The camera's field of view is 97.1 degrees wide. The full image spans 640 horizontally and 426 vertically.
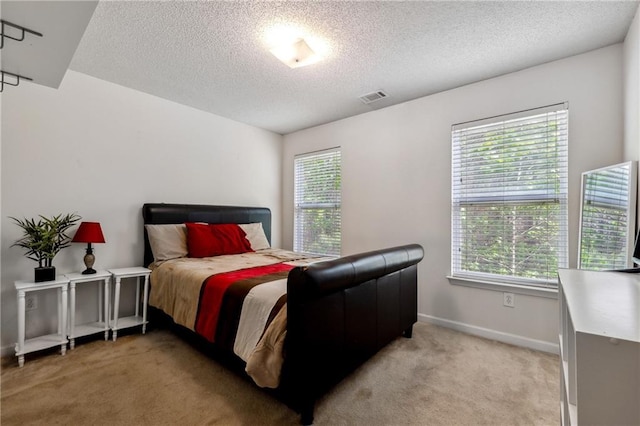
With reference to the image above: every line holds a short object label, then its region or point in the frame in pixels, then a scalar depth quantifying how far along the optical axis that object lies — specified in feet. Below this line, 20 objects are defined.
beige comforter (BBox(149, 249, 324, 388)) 4.89
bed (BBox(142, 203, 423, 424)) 4.78
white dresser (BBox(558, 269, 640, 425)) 1.98
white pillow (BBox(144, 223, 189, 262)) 9.32
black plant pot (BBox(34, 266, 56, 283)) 7.21
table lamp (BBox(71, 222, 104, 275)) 7.86
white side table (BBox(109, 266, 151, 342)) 8.29
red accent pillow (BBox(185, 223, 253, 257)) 9.75
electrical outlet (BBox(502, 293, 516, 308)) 8.22
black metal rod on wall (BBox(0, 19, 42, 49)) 4.24
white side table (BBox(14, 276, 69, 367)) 6.77
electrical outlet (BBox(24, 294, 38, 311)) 7.67
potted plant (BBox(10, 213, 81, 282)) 7.30
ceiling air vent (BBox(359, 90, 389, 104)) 9.89
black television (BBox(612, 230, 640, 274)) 4.47
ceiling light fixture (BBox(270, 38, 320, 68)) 6.93
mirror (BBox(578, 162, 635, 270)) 5.96
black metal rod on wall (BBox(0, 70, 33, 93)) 5.75
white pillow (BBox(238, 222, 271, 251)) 11.75
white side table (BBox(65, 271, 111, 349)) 7.59
